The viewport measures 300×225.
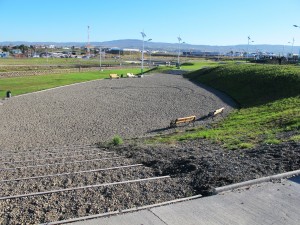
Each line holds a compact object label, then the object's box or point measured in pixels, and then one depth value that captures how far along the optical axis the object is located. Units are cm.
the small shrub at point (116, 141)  1100
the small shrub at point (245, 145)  853
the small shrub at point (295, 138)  833
